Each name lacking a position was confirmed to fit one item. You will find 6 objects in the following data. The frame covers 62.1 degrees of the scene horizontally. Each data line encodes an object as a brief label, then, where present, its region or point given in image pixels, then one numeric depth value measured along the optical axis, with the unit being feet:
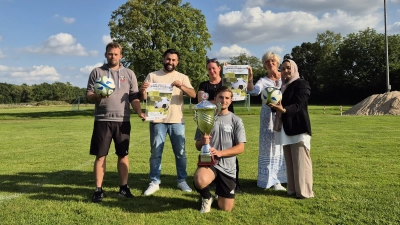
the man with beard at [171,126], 17.57
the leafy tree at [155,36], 111.34
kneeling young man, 14.26
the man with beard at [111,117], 16.12
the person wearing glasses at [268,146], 17.53
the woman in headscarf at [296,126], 15.70
